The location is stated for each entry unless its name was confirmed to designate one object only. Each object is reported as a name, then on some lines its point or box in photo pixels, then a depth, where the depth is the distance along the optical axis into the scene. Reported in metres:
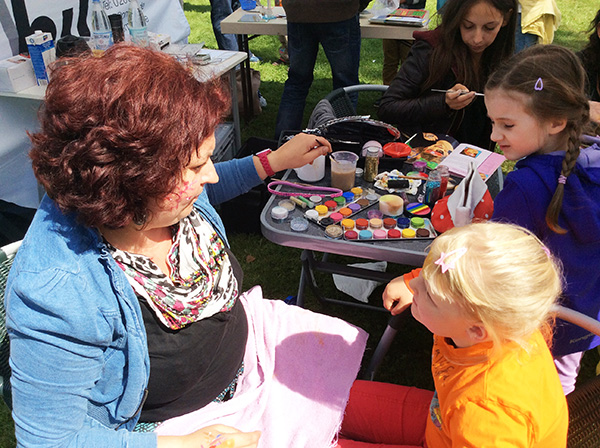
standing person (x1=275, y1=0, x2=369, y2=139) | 3.47
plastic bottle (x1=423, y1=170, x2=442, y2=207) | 1.84
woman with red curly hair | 0.97
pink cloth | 1.33
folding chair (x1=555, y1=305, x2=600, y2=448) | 1.21
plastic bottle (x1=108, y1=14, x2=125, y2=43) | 3.13
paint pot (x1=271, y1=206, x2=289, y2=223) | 1.75
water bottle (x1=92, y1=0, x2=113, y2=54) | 2.96
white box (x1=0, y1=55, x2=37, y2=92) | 2.73
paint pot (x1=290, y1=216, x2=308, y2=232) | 1.70
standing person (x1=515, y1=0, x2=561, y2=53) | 3.74
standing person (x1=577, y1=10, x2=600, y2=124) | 2.73
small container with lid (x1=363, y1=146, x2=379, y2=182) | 1.97
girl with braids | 1.45
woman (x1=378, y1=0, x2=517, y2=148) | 2.53
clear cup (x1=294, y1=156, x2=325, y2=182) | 1.95
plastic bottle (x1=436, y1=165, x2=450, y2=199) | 1.86
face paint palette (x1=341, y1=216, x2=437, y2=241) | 1.67
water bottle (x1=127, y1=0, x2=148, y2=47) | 3.19
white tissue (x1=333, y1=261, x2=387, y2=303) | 2.75
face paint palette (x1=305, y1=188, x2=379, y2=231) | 1.74
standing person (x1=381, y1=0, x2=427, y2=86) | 4.89
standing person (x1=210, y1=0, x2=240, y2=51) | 5.50
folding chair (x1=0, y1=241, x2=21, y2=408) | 1.20
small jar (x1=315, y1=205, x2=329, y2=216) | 1.77
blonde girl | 1.04
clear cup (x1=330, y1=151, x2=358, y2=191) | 1.91
